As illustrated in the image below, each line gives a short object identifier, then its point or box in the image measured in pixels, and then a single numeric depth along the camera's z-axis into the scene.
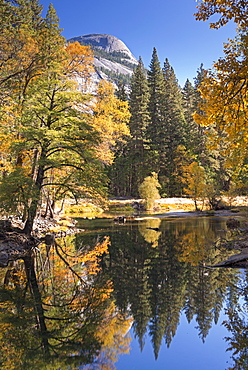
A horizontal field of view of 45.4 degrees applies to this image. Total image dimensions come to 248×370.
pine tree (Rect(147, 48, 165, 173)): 53.62
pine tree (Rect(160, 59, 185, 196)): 50.59
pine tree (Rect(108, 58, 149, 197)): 51.19
